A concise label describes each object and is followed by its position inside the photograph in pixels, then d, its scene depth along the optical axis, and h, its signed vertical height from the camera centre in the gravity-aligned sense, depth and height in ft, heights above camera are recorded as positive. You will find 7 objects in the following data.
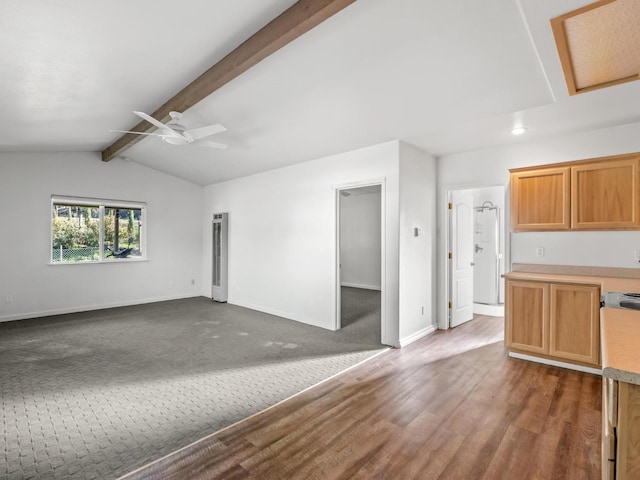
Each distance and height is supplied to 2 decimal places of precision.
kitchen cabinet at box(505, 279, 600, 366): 10.25 -2.78
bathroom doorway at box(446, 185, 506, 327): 15.67 -0.85
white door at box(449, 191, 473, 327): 15.66 -0.97
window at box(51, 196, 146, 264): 19.33 +0.51
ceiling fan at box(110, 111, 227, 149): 11.52 +3.95
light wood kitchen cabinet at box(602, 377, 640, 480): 3.22 -1.95
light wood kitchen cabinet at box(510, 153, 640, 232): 10.50 +1.53
